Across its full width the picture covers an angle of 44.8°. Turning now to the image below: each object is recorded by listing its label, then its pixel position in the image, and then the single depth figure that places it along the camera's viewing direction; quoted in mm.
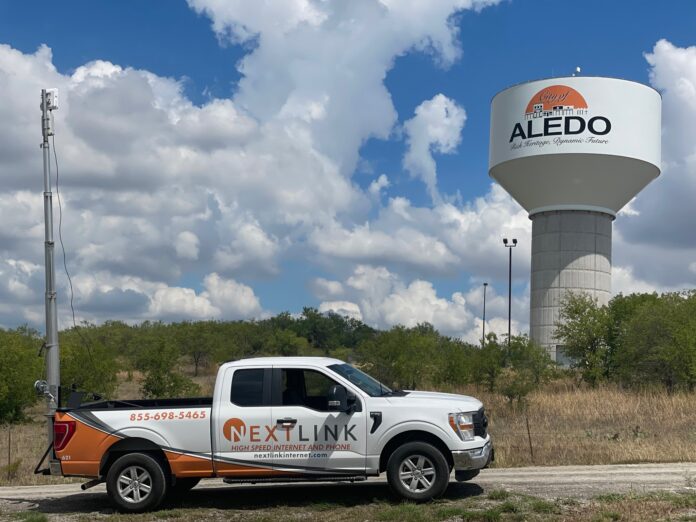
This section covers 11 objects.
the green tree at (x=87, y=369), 36031
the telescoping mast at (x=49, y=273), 14438
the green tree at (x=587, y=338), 41500
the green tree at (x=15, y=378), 34031
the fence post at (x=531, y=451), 16359
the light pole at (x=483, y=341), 38156
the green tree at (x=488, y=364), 36750
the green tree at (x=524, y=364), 31750
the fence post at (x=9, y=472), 16453
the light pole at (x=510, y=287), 67688
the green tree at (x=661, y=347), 34719
